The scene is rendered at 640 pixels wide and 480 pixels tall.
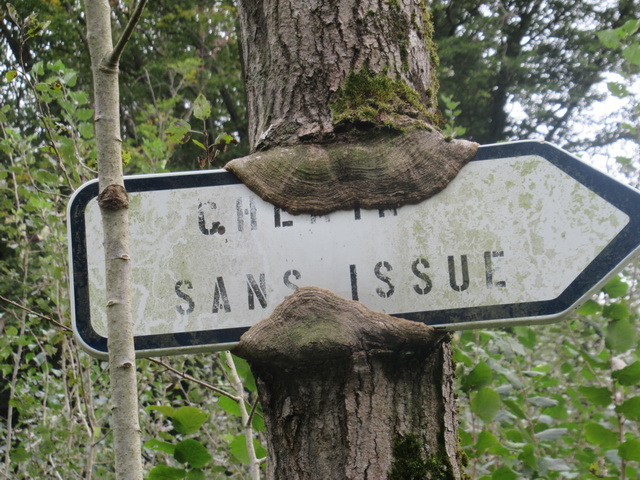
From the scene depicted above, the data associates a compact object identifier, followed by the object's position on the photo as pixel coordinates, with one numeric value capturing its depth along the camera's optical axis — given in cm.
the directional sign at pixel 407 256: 244
